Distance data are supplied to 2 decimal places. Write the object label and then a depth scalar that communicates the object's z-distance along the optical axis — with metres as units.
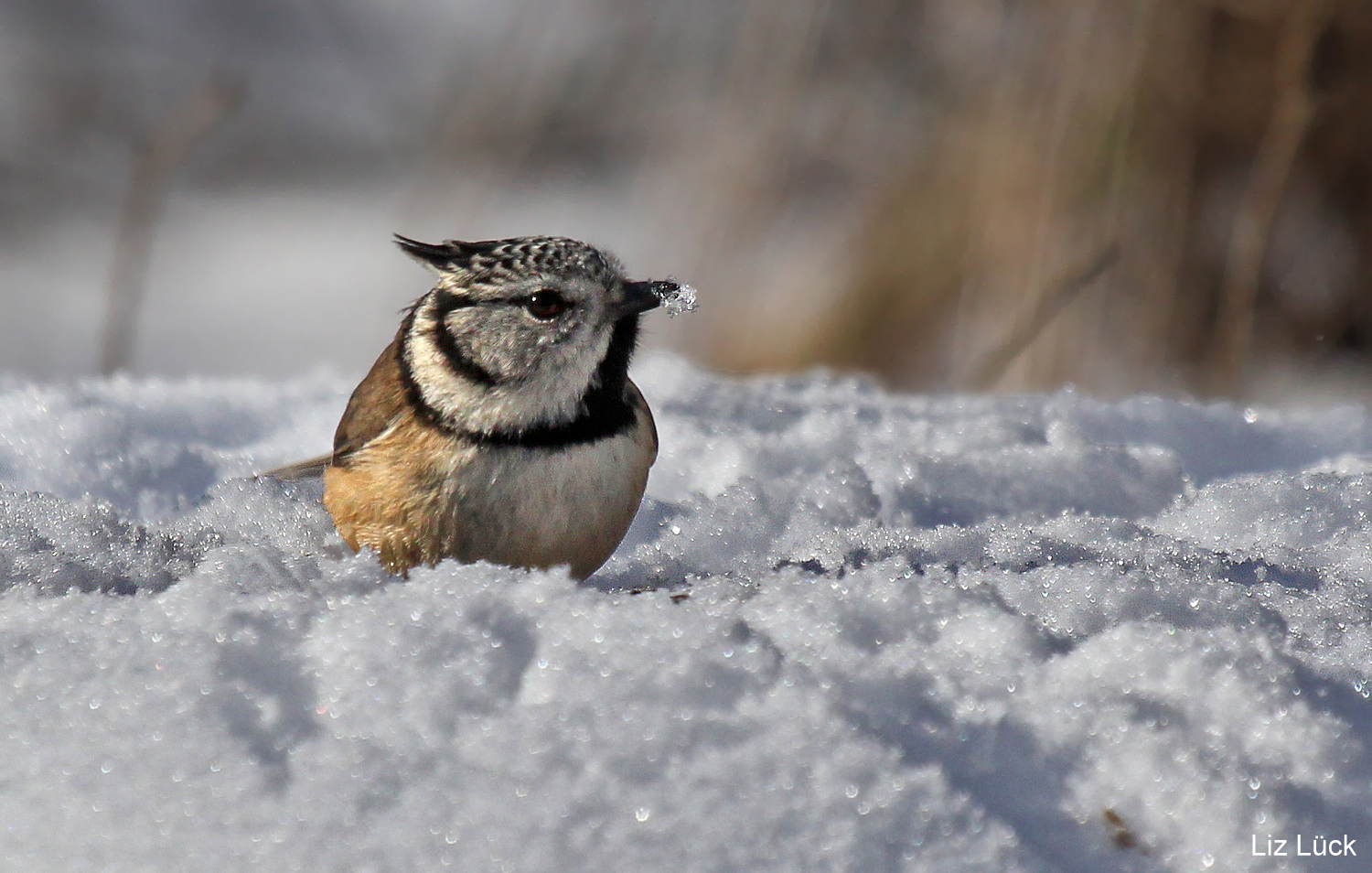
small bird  4.38
